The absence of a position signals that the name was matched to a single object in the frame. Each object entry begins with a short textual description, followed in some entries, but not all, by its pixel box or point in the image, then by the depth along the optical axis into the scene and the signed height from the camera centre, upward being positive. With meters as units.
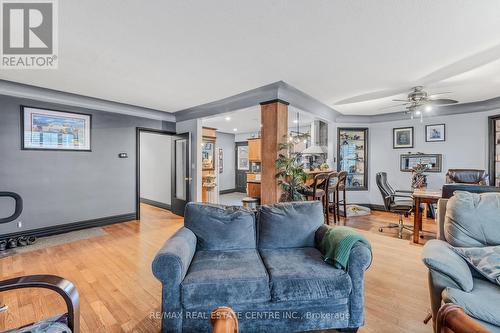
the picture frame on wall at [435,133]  5.32 +0.77
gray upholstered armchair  1.28 -0.64
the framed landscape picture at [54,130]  3.80 +0.63
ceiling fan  3.44 +1.02
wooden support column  3.71 +0.43
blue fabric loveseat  1.58 -0.88
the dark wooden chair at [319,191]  4.09 -0.49
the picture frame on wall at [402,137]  5.72 +0.70
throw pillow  1.47 -0.65
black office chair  3.91 -0.69
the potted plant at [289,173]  3.62 -0.13
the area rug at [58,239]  3.37 -1.25
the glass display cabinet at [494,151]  4.64 +0.29
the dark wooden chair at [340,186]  4.81 -0.47
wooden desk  3.53 -0.58
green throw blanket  1.73 -0.64
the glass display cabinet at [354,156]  6.28 +0.25
